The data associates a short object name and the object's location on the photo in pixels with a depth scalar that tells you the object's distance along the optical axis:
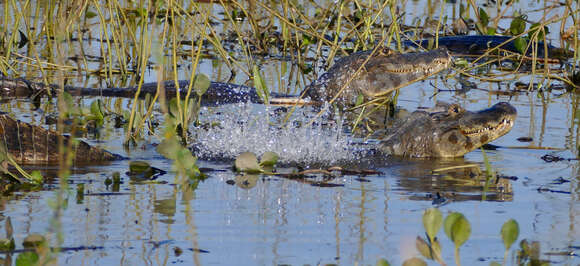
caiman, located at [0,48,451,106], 17.41
